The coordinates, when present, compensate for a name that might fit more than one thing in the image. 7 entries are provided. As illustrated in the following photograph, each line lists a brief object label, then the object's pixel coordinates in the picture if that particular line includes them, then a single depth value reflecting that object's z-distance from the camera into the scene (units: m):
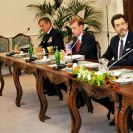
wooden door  5.93
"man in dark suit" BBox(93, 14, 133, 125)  3.34
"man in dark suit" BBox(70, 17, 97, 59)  4.20
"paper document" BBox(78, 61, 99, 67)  3.39
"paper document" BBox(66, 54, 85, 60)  3.93
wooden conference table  2.41
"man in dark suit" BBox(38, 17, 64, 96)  5.16
